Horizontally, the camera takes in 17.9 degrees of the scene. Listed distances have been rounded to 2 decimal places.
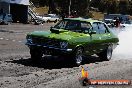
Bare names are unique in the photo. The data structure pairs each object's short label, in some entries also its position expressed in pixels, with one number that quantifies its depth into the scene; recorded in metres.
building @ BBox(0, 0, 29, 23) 54.50
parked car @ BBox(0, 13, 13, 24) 45.45
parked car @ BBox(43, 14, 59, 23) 65.46
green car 13.92
